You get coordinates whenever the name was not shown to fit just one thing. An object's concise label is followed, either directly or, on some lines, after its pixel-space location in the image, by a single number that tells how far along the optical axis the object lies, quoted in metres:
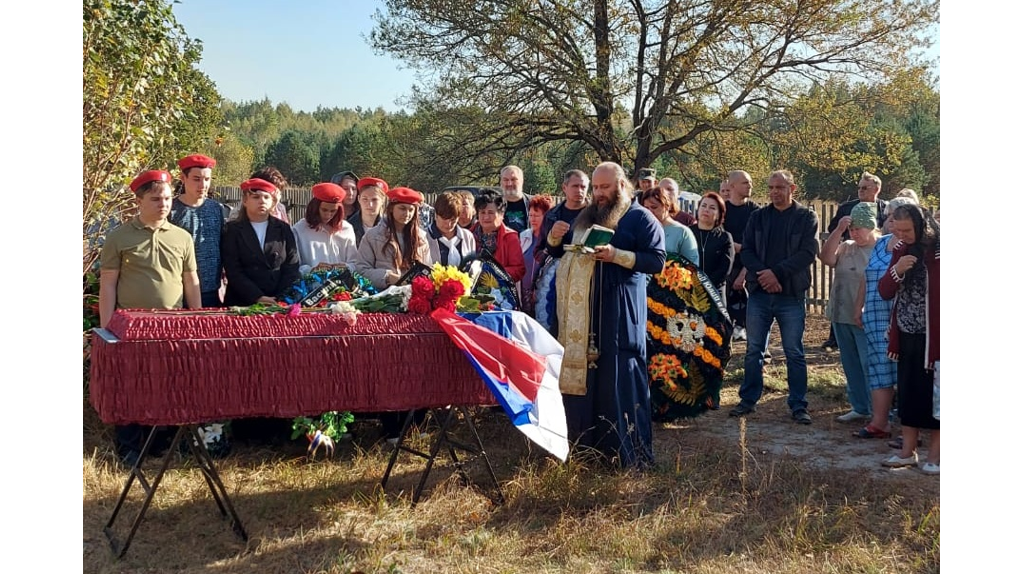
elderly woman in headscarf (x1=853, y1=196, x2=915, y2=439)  5.74
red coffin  3.60
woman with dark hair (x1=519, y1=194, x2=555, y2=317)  6.06
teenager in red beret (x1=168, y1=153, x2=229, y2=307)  5.37
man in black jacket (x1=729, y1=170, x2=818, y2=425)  6.38
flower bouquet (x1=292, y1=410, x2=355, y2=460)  5.33
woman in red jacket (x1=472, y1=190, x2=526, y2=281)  6.13
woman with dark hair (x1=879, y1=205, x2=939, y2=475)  4.87
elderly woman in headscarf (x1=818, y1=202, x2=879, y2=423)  6.34
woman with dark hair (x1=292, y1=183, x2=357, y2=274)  5.70
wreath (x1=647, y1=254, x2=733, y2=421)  6.12
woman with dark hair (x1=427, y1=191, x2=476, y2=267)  5.94
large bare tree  14.61
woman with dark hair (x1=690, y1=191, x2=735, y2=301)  7.49
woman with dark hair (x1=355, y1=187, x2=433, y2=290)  5.53
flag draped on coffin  4.03
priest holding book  5.03
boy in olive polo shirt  4.70
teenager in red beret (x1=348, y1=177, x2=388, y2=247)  6.37
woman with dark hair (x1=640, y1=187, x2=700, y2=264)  6.36
